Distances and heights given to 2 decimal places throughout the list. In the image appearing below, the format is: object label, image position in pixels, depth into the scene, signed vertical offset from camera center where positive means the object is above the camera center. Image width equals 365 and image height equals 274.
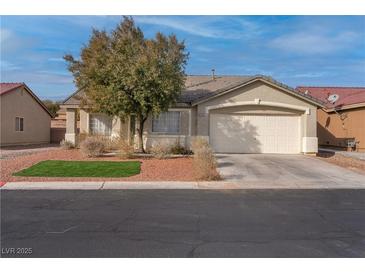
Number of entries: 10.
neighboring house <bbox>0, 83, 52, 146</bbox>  28.73 +1.11
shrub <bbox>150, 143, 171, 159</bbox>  19.31 -0.91
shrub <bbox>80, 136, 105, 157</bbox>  19.83 -0.75
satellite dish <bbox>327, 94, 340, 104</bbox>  30.88 +2.59
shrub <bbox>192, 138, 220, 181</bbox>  14.78 -1.20
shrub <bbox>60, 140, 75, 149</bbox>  23.70 -0.78
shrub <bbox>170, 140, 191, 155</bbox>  22.17 -0.98
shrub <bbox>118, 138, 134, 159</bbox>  19.31 -0.91
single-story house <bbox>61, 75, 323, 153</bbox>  23.06 +0.66
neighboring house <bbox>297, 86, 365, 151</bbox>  26.16 +1.05
